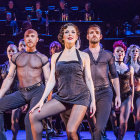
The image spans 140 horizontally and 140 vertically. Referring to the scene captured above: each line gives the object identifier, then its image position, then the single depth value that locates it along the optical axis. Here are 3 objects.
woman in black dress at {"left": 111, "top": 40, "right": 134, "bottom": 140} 6.47
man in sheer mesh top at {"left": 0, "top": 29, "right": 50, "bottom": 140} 5.36
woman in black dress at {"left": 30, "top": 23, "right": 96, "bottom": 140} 4.14
